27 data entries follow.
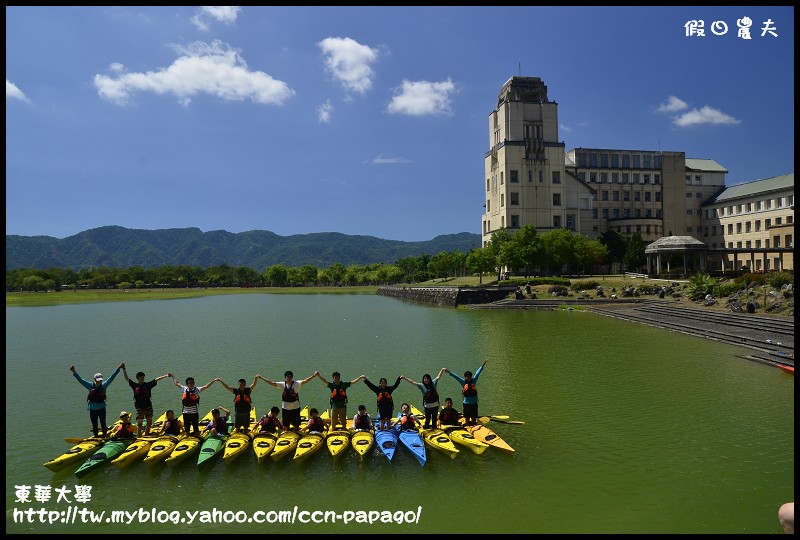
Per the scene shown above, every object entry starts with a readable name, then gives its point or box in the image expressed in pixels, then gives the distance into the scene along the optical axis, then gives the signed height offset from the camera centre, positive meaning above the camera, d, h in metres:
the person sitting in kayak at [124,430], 14.91 -4.46
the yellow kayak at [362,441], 14.51 -4.92
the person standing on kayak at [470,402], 16.41 -4.22
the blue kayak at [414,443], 14.16 -4.94
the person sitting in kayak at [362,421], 15.82 -4.59
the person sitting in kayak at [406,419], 15.82 -4.62
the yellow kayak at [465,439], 14.73 -4.95
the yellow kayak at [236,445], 14.12 -4.82
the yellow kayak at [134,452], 13.78 -4.80
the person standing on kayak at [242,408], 15.77 -4.08
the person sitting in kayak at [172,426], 15.13 -4.44
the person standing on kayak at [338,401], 16.02 -3.98
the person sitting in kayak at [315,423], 15.47 -4.52
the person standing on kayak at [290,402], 15.70 -3.92
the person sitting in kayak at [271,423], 15.41 -4.49
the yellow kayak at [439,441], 14.42 -4.95
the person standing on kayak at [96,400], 15.43 -3.68
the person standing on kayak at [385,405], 15.69 -4.05
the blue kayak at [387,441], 14.32 -4.87
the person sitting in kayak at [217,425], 15.27 -4.47
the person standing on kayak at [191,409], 15.20 -3.93
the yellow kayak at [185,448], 13.88 -4.79
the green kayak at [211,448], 13.78 -4.83
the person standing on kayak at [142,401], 15.64 -3.77
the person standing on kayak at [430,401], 16.08 -4.06
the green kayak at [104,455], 13.48 -4.85
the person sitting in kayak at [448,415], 16.22 -4.59
